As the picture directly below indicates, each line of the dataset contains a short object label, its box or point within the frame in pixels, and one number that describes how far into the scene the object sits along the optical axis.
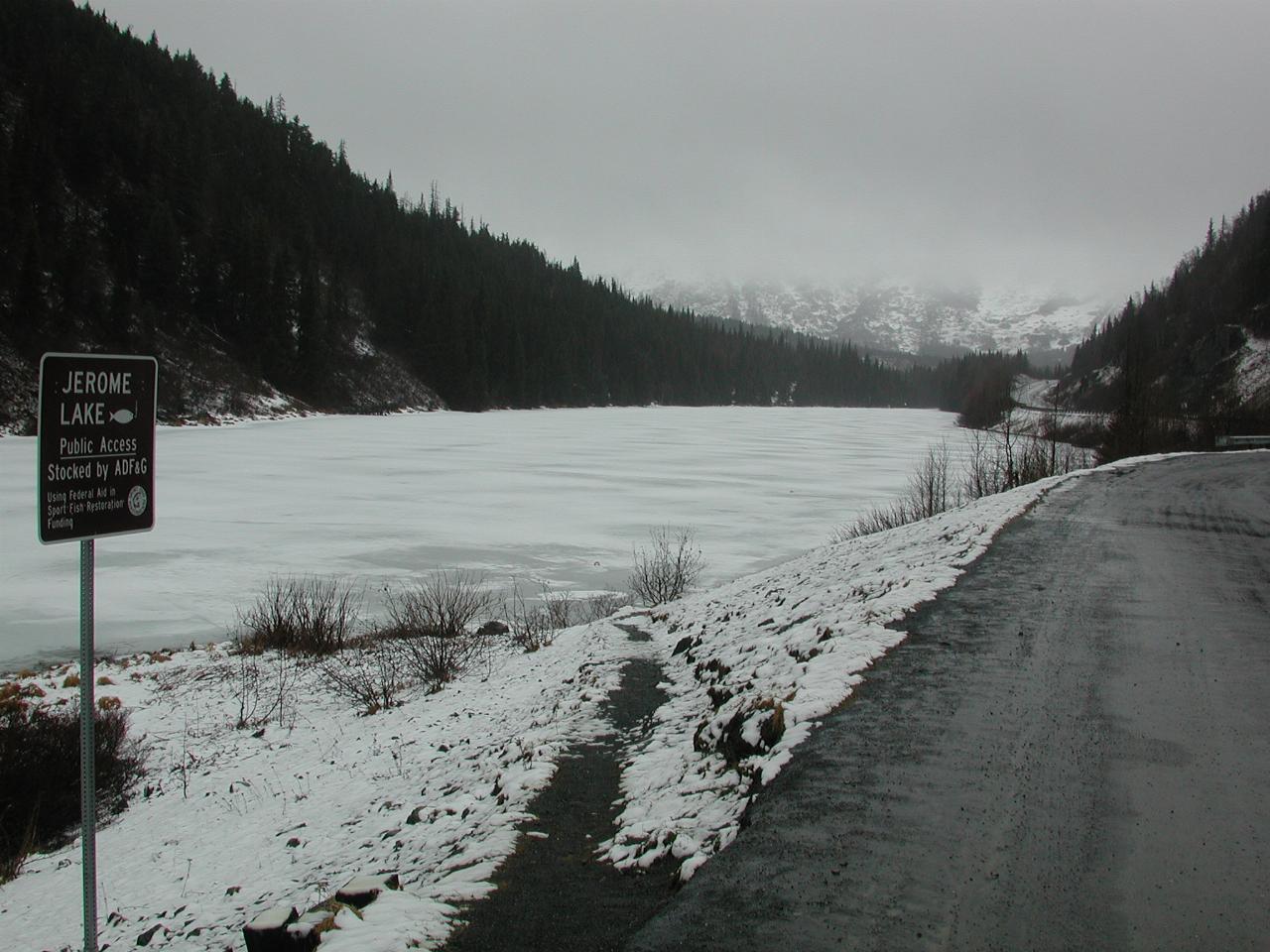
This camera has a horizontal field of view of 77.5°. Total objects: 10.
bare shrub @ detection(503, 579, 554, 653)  11.82
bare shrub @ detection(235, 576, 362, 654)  12.11
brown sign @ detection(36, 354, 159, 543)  4.16
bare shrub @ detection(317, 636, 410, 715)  9.91
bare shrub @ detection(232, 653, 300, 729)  9.66
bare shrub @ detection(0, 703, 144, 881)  7.23
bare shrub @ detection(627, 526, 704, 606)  14.77
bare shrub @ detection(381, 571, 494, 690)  10.69
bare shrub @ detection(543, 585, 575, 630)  13.30
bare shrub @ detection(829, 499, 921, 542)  20.78
